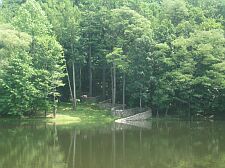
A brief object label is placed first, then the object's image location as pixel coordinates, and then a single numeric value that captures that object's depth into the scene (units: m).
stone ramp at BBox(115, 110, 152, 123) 46.25
